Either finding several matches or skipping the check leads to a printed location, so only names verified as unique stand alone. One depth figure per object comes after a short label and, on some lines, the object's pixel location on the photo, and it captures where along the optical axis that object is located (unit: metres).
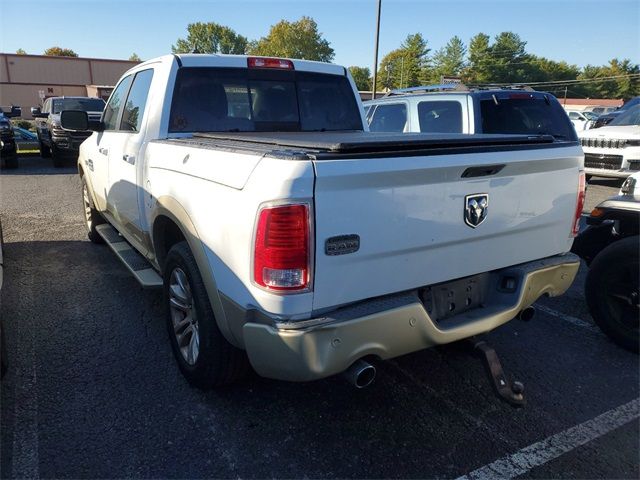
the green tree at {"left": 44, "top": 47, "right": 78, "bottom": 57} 98.31
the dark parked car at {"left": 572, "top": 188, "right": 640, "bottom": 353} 3.62
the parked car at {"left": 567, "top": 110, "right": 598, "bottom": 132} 23.16
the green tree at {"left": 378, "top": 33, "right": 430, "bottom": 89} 86.94
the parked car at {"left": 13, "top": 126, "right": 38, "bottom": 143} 18.91
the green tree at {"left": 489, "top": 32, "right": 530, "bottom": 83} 98.88
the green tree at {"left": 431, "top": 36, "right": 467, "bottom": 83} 97.12
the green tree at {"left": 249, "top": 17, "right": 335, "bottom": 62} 84.25
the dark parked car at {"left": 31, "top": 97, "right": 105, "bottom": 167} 13.45
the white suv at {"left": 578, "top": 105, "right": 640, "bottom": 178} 9.51
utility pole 19.27
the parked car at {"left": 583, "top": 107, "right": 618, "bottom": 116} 37.57
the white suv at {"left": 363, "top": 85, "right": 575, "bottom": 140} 6.18
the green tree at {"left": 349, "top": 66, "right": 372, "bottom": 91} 95.44
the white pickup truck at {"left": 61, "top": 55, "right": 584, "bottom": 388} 2.10
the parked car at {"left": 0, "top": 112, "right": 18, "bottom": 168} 12.89
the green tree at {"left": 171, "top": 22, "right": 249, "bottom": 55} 94.00
